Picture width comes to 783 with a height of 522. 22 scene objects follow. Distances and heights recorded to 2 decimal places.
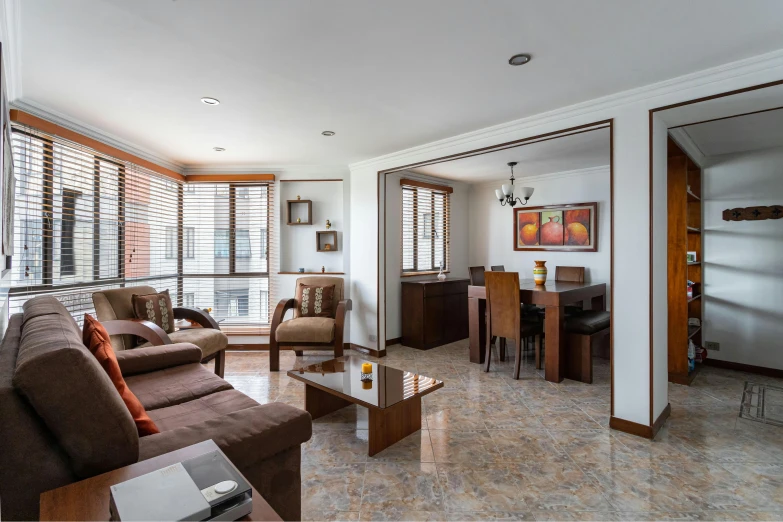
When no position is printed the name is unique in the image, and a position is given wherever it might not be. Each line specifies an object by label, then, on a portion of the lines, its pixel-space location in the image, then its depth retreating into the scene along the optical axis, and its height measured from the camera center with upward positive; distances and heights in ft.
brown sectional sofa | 3.48 -1.73
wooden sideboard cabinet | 16.51 -2.19
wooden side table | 3.05 -1.98
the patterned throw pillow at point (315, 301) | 15.06 -1.46
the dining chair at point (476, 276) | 17.51 -0.56
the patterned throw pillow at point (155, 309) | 11.55 -1.37
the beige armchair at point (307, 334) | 13.26 -2.44
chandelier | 15.05 +2.82
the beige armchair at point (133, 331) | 10.21 -1.80
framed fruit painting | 17.17 +1.70
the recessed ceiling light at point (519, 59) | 7.24 +3.90
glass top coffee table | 7.90 -2.78
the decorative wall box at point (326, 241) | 16.70 +1.02
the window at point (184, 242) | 15.66 +0.92
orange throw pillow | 4.93 -1.47
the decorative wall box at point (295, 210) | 16.97 +2.39
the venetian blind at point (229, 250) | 16.47 +0.62
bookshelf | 11.98 -0.05
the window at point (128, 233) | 9.75 +1.08
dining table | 12.34 -1.61
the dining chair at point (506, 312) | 12.57 -1.63
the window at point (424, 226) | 18.03 +1.84
